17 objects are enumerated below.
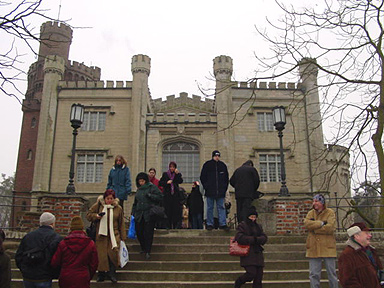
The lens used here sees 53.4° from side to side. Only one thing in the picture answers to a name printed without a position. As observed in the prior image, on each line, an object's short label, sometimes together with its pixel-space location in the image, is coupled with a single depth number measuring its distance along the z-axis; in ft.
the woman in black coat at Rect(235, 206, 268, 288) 19.31
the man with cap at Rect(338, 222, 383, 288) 13.58
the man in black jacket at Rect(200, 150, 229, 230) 29.58
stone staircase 21.57
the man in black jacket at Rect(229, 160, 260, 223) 27.68
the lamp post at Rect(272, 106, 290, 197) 35.09
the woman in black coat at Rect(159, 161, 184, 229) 31.40
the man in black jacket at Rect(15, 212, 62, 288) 15.38
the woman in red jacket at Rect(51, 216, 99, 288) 15.29
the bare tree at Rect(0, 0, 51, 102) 18.96
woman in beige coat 21.01
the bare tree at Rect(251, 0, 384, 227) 32.68
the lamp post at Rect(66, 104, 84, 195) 35.78
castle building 73.36
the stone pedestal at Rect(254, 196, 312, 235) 30.45
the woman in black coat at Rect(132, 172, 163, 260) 24.45
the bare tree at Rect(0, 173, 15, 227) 165.99
